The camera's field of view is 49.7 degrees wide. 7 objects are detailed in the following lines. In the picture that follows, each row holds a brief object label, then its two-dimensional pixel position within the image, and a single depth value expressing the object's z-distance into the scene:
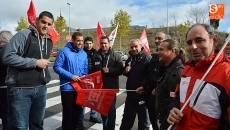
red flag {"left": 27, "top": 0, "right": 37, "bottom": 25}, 5.13
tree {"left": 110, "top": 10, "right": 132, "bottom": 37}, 39.34
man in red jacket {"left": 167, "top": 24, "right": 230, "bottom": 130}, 1.78
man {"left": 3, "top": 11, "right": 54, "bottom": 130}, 3.14
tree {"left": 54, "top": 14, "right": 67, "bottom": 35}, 42.39
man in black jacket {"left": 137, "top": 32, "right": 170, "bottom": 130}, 3.93
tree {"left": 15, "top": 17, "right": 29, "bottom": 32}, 45.56
